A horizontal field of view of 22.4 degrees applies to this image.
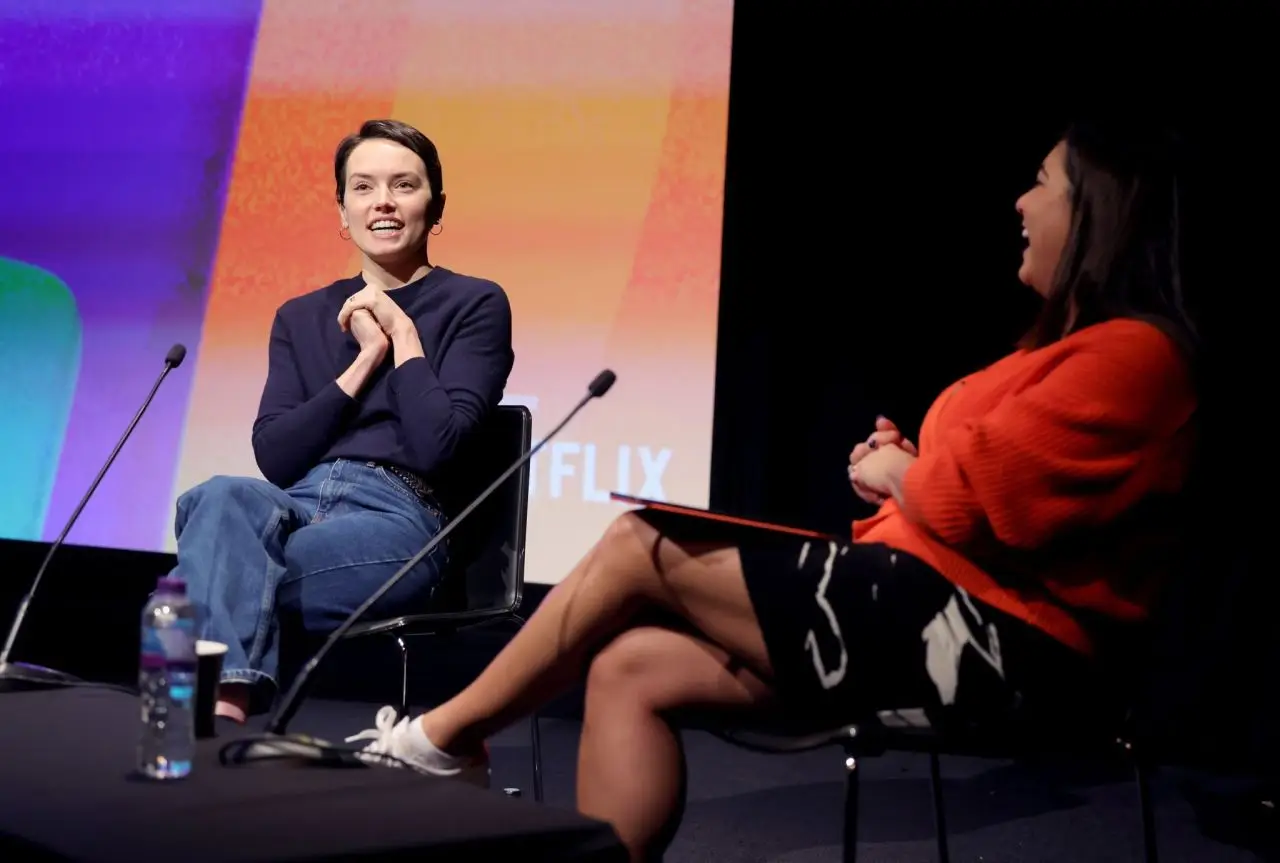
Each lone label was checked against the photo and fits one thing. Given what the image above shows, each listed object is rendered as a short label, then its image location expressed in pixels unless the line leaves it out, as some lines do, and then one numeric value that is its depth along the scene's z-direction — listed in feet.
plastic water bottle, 11.74
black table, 10.83
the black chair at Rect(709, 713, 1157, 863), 12.01
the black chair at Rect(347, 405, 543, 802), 14.76
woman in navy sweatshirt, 13.83
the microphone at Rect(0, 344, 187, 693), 13.15
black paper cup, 12.19
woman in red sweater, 12.14
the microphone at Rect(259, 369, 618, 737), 11.88
